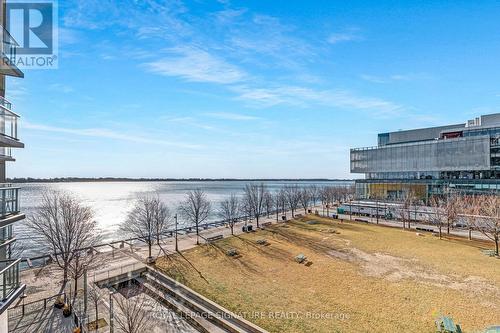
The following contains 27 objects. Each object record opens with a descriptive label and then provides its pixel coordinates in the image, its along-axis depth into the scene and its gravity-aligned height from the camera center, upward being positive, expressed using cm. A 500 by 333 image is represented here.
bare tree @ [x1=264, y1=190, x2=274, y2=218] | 5518 -566
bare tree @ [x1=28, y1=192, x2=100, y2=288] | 2036 -491
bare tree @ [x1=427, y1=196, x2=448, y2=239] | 3700 -652
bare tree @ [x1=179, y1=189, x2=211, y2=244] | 3312 -595
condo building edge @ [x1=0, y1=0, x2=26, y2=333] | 838 -64
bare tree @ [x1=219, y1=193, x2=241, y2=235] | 3842 -759
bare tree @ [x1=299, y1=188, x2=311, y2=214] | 6309 -620
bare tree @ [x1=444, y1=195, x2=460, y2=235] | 3566 -546
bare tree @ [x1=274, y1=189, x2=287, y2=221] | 5821 -634
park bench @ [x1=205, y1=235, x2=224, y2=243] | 3319 -818
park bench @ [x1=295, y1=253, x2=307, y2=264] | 2501 -806
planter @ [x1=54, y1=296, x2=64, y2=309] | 1736 -836
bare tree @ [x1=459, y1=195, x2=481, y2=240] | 3375 -553
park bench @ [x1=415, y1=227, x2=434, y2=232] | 3944 -851
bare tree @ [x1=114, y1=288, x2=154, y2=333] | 1291 -822
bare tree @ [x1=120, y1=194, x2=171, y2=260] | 3022 -555
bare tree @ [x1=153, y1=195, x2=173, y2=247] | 3112 -540
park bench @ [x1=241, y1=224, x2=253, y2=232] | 3943 -811
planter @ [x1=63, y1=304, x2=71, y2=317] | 1647 -840
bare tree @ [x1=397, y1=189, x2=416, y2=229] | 4244 -601
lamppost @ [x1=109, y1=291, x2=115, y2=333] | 1412 -777
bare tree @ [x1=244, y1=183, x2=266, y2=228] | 4661 -514
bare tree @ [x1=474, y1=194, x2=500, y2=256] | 2775 -544
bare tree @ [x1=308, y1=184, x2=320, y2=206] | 7716 -650
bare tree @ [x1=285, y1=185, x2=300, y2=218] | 5647 -590
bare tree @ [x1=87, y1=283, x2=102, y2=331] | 1541 -811
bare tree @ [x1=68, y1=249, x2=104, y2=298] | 1836 -674
